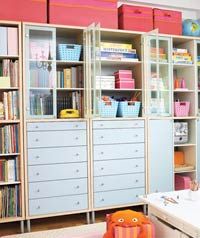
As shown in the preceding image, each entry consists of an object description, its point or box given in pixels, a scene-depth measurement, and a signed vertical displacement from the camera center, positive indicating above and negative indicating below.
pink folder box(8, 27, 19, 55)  3.11 +0.80
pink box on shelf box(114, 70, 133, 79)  3.62 +0.53
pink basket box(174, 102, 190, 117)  3.86 +0.11
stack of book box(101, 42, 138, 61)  3.52 +0.78
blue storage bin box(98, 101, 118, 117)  3.47 +0.10
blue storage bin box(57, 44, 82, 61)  3.36 +0.74
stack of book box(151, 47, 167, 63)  3.75 +0.78
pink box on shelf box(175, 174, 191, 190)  3.89 -0.83
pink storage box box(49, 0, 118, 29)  3.30 +1.18
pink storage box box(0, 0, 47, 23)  3.13 +1.13
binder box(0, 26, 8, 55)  3.09 +0.80
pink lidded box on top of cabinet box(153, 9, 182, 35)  3.74 +1.21
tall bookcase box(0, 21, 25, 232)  3.11 -0.11
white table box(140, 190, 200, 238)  1.88 -0.64
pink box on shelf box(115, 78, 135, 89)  3.61 +0.42
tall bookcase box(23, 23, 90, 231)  3.17 -0.15
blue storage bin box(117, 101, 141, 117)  3.57 +0.11
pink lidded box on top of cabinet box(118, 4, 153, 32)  3.60 +1.20
